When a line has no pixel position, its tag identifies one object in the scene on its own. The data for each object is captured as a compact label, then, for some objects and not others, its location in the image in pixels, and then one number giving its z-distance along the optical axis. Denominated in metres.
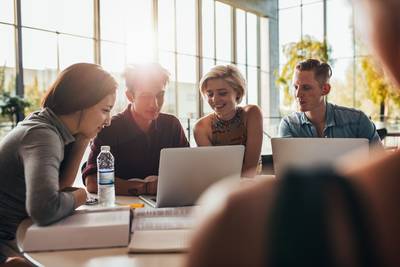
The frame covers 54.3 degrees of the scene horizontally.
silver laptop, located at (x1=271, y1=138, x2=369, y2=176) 1.50
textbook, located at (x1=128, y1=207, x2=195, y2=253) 1.11
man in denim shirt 2.64
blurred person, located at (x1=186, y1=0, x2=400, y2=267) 0.26
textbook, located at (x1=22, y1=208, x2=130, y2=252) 1.15
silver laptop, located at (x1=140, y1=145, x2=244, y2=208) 1.55
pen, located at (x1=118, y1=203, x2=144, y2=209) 1.65
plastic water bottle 1.79
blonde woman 2.60
